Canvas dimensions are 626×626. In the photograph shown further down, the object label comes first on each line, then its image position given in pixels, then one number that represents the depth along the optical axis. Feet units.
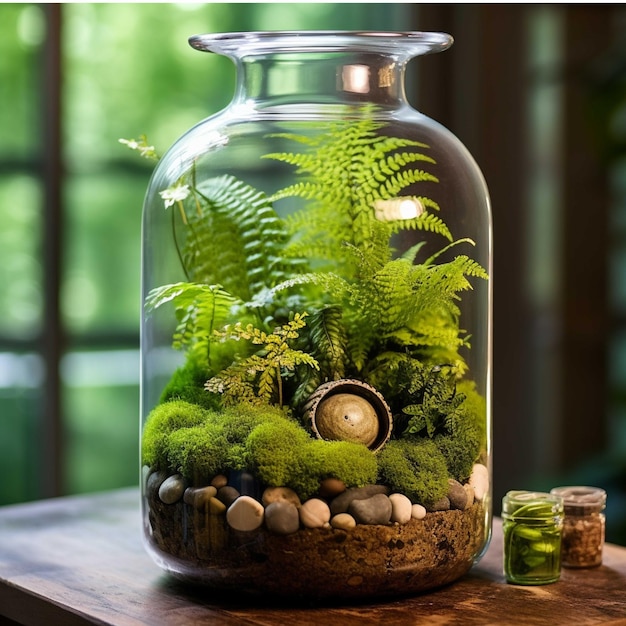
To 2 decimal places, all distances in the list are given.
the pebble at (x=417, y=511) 4.55
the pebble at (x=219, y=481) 4.54
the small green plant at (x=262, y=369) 4.57
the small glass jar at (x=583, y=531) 4.95
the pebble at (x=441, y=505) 4.58
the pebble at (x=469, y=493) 4.68
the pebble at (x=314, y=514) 4.48
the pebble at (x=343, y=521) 4.49
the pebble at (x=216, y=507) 4.54
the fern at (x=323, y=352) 4.60
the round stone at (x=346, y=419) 4.55
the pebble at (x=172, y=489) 4.61
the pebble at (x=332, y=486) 4.48
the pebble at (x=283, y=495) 4.48
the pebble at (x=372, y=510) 4.49
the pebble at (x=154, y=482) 4.67
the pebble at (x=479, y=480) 4.72
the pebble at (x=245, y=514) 4.50
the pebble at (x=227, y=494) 4.53
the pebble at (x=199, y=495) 4.55
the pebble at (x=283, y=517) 4.48
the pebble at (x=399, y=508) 4.52
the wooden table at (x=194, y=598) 4.49
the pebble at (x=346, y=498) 4.49
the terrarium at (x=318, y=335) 4.51
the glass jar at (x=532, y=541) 4.77
